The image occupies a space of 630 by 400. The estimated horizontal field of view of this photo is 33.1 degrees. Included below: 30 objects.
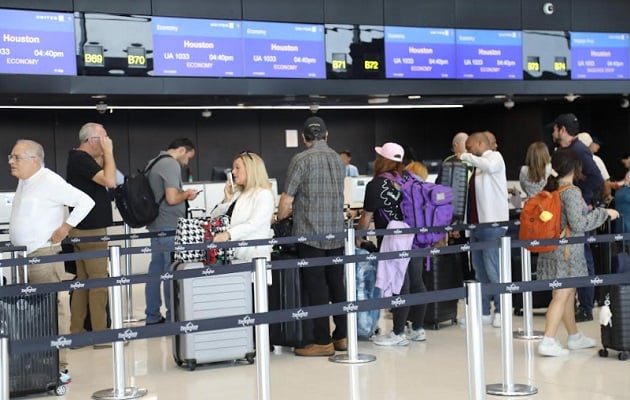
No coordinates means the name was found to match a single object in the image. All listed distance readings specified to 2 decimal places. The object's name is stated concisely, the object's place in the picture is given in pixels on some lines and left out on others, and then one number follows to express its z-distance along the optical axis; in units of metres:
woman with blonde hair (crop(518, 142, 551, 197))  8.34
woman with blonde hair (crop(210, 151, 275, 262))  7.02
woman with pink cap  7.45
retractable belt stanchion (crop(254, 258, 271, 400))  4.55
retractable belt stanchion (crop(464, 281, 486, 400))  4.62
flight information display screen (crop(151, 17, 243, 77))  9.79
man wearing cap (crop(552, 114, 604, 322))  8.10
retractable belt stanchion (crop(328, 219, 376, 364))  6.75
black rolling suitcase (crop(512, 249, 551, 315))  8.66
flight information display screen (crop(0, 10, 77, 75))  9.09
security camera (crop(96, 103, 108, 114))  10.55
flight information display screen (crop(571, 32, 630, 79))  11.91
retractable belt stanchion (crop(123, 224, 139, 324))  9.01
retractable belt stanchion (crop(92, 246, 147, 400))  5.94
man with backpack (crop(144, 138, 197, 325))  8.47
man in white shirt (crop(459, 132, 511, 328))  8.14
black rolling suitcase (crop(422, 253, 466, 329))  8.13
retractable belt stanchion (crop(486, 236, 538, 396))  5.51
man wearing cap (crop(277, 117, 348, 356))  7.07
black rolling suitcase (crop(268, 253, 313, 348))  7.16
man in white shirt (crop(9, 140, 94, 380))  6.50
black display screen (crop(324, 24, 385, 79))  10.59
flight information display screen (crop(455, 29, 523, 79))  11.27
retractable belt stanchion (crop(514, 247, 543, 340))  7.21
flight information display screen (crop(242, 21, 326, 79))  10.20
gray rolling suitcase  6.76
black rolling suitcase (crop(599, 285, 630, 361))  6.56
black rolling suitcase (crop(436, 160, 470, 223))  8.96
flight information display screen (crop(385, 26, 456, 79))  10.87
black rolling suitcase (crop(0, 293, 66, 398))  5.92
